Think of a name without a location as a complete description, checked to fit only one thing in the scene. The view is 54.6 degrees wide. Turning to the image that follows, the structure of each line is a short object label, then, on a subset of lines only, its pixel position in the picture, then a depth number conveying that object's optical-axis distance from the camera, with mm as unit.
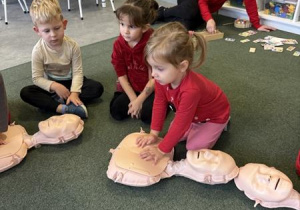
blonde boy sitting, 1388
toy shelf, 2307
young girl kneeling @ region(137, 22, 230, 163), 930
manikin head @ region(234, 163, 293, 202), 922
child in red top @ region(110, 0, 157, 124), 1224
